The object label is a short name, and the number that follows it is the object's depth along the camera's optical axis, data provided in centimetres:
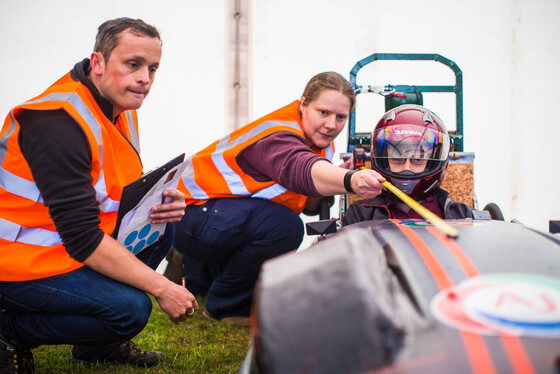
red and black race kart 80
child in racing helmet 218
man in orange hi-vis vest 160
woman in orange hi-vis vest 250
